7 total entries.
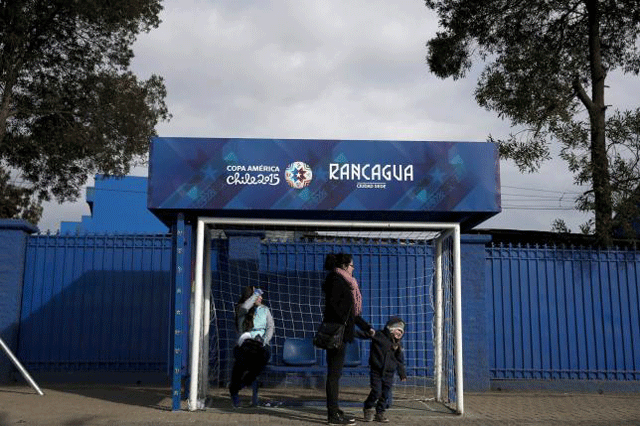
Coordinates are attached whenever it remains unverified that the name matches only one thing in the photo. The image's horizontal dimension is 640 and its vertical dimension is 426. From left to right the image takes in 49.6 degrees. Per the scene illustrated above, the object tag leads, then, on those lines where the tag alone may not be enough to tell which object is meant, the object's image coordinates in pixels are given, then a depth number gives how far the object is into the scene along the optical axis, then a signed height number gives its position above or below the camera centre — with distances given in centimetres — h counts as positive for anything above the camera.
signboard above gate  862 +189
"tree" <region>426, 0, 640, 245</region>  1295 +573
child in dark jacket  816 -47
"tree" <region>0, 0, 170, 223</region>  1628 +588
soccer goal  1016 +66
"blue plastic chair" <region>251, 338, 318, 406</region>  992 -35
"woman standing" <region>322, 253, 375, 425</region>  793 +15
